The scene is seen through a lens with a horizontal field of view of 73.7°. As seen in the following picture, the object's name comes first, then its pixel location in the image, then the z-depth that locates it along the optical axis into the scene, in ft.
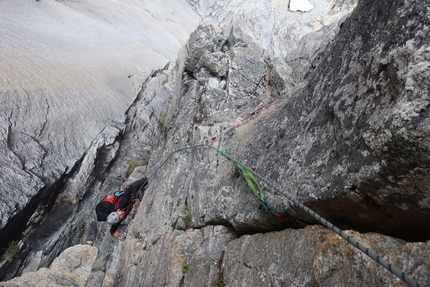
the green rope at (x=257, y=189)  13.21
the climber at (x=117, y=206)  28.48
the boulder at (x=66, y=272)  28.93
